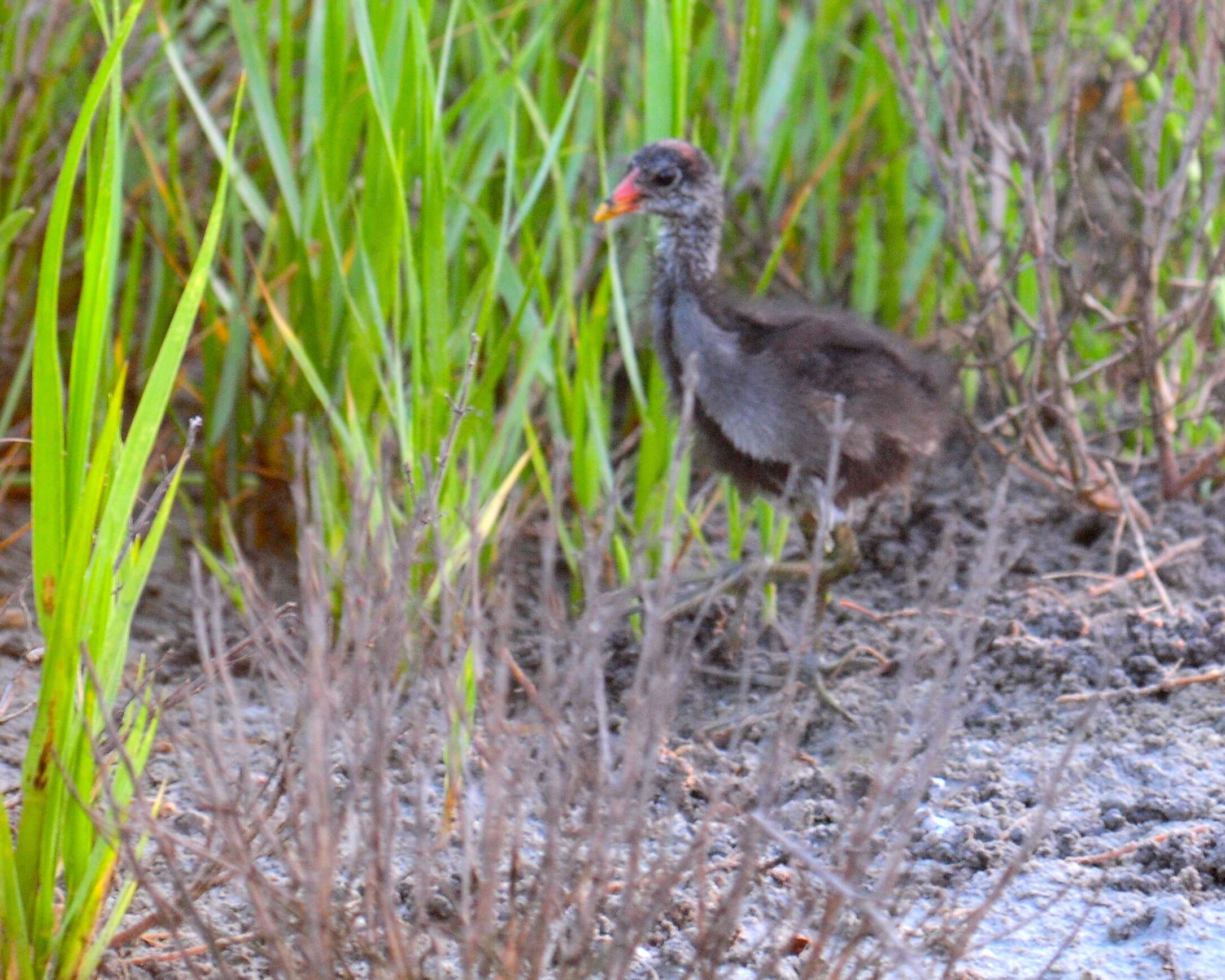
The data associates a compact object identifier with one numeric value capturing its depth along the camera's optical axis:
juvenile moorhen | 5.89
